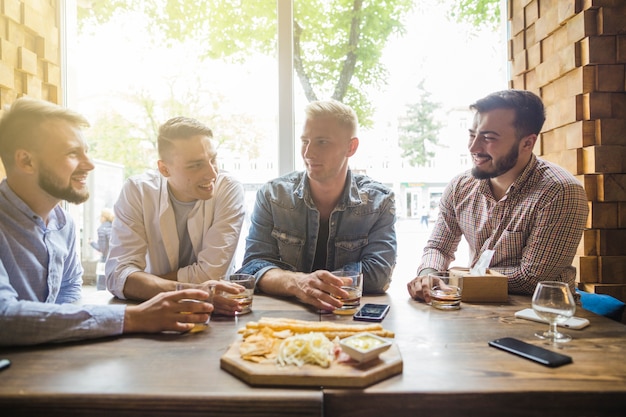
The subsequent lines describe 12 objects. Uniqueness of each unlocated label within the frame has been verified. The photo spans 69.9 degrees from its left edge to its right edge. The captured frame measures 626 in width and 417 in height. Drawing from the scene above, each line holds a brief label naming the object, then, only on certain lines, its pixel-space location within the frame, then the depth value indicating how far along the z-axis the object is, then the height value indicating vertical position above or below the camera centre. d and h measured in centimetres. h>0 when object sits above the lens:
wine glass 122 -26
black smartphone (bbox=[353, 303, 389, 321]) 140 -32
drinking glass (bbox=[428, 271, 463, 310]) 155 -28
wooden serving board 94 -34
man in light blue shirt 127 -5
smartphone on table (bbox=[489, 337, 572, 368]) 104 -35
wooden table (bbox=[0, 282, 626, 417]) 89 -36
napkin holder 164 -28
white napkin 170 -21
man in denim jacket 210 +1
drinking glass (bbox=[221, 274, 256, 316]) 146 -27
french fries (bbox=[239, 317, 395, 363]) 112 -32
